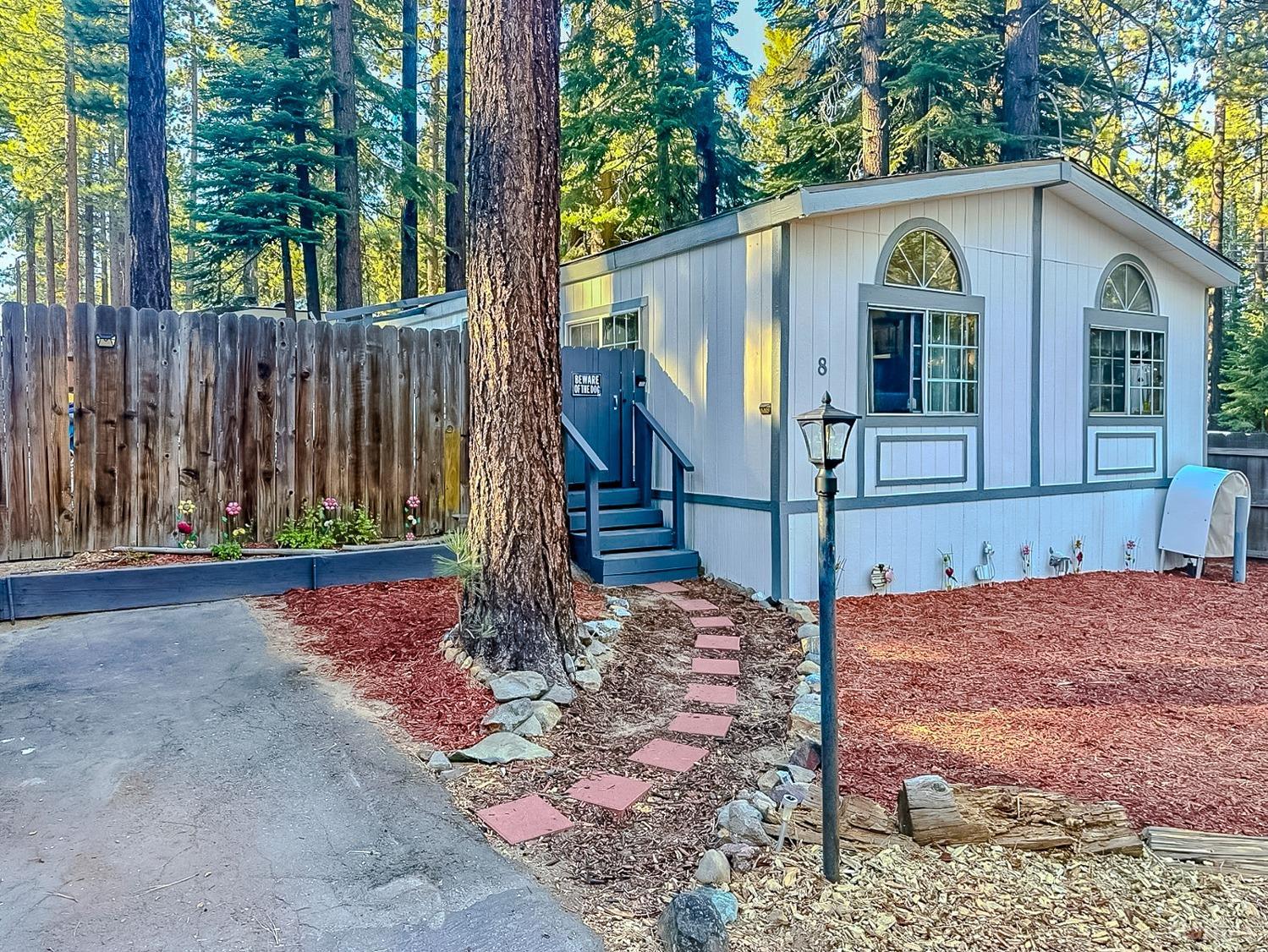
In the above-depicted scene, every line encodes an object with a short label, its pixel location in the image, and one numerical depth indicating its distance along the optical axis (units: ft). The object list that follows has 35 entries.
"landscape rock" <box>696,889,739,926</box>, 6.81
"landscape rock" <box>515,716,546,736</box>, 10.93
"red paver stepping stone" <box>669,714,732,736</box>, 11.55
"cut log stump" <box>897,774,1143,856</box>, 8.20
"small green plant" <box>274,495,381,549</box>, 19.59
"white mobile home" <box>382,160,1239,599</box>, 19.84
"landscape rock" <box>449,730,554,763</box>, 10.12
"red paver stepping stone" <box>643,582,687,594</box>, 20.39
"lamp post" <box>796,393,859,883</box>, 7.75
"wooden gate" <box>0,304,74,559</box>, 17.26
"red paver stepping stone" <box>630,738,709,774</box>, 10.30
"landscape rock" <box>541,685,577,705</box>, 12.04
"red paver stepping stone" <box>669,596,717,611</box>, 18.80
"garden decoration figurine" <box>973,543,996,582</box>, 23.48
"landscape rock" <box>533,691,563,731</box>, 11.27
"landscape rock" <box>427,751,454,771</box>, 9.91
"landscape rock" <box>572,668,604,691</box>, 12.84
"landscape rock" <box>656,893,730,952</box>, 6.40
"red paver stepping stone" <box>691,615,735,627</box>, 17.49
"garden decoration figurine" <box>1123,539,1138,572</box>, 27.71
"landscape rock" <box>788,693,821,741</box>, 11.25
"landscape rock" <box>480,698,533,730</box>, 11.07
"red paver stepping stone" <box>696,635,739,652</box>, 15.96
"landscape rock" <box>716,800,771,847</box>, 8.17
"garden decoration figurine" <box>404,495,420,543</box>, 21.43
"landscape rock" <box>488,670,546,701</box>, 11.87
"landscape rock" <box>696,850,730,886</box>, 7.46
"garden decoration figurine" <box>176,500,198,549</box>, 18.37
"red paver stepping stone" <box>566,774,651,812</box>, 9.12
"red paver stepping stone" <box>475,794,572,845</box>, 8.38
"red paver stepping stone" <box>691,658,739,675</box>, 14.49
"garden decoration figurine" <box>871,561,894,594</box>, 21.25
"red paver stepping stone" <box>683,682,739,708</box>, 12.94
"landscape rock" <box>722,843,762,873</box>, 7.72
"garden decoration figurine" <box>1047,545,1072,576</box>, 25.31
